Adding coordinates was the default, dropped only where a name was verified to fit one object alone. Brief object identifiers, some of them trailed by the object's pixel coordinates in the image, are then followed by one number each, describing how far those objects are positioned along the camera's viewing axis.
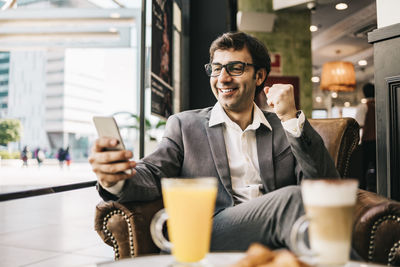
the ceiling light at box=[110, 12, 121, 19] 3.89
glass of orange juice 0.74
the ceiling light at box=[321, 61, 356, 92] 6.51
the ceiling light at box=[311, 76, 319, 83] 13.02
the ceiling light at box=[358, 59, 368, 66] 11.00
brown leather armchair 1.35
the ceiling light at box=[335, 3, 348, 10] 6.57
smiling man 1.33
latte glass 0.72
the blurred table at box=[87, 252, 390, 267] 0.82
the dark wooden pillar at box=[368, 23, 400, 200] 2.48
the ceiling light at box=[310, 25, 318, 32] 8.07
